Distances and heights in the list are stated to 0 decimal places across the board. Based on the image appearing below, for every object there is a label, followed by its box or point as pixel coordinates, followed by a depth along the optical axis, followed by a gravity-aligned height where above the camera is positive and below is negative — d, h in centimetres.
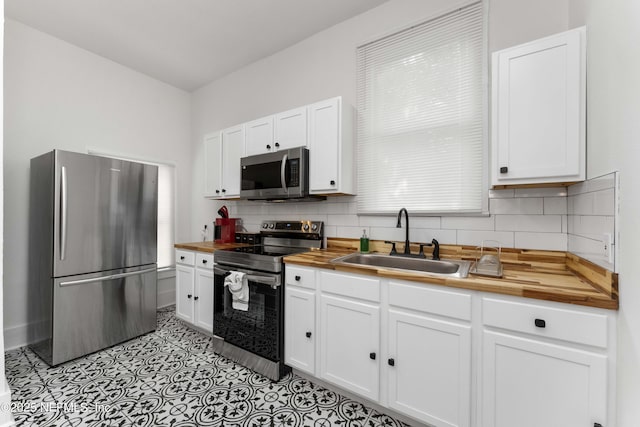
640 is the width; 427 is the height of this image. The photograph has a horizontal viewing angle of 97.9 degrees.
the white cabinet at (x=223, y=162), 302 +58
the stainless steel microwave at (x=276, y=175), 244 +35
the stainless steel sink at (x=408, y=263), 190 -37
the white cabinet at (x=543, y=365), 116 -68
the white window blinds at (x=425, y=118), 203 +76
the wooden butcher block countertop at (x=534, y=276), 118 -34
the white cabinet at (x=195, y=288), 277 -79
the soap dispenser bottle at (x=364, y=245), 241 -28
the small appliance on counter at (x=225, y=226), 330 -17
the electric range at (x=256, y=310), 213 -80
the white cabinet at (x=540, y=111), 142 +55
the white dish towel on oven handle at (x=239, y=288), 228 -63
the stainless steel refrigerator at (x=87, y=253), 233 -37
